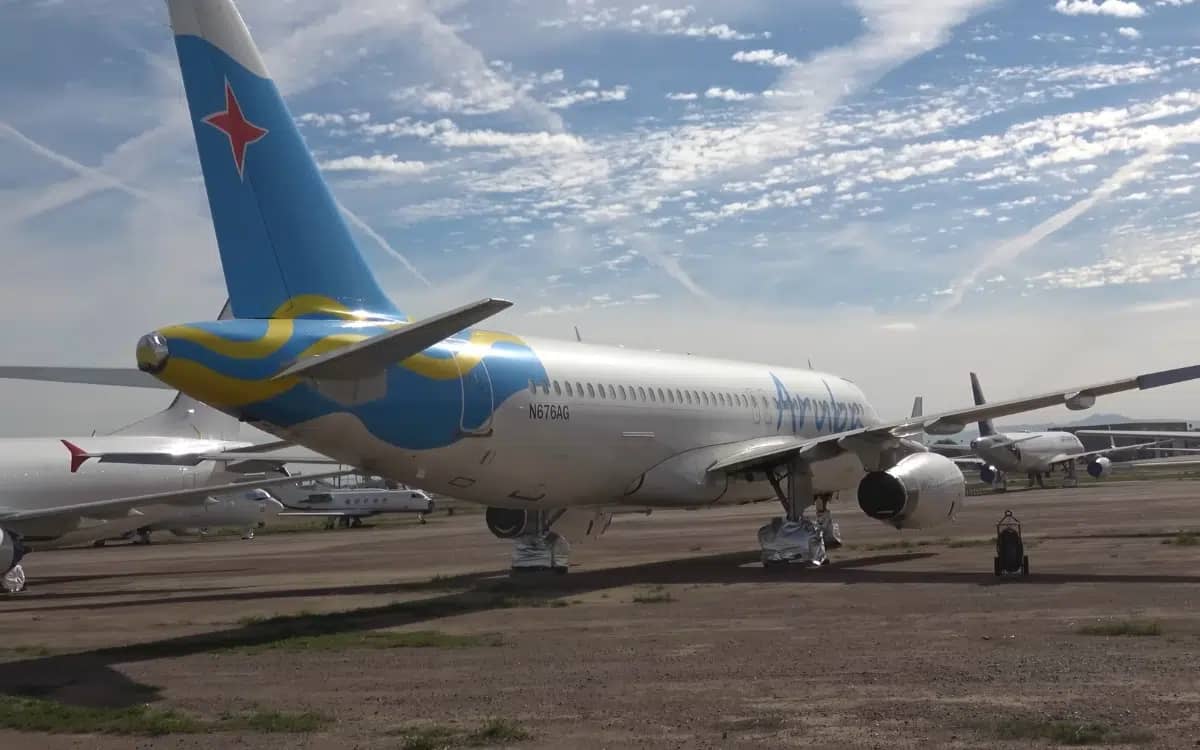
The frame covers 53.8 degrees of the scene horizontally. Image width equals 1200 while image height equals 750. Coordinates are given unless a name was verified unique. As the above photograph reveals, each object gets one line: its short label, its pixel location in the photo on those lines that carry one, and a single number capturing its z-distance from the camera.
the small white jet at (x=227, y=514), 39.19
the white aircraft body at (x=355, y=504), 67.19
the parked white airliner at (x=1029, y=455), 75.88
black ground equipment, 18.19
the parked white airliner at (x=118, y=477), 24.27
